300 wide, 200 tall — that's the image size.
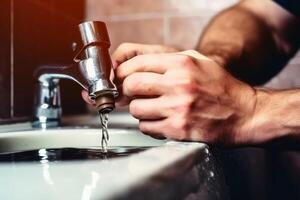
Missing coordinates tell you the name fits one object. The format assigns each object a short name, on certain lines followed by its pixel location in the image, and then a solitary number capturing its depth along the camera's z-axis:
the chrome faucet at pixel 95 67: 0.55
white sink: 0.24
